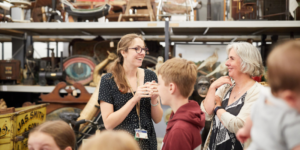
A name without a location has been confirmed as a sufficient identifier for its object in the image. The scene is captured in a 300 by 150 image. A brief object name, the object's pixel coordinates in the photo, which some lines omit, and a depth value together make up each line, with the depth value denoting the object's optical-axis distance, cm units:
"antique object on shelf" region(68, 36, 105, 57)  389
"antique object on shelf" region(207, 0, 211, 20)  333
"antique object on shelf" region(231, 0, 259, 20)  326
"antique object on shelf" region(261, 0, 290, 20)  337
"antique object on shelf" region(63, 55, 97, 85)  353
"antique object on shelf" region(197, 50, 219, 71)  337
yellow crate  228
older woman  143
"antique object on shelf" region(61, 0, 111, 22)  344
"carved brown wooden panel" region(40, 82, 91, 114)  313
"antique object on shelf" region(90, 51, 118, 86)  343
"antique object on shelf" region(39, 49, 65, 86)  352
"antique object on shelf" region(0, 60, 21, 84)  366
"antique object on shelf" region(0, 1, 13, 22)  361
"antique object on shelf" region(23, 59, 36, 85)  365
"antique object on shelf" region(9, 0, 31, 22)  352
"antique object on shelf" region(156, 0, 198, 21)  315
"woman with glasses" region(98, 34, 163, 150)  160
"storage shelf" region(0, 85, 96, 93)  353
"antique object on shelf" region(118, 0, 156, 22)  342
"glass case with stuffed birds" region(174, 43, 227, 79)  330
